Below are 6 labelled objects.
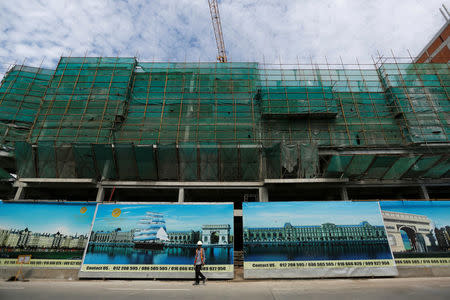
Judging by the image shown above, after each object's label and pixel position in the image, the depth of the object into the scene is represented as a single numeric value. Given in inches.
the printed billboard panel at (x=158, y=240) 379.6
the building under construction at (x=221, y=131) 586.6
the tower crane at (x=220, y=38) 1528.1
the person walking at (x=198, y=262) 318.7
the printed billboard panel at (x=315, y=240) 373.1
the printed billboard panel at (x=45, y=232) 406.0
